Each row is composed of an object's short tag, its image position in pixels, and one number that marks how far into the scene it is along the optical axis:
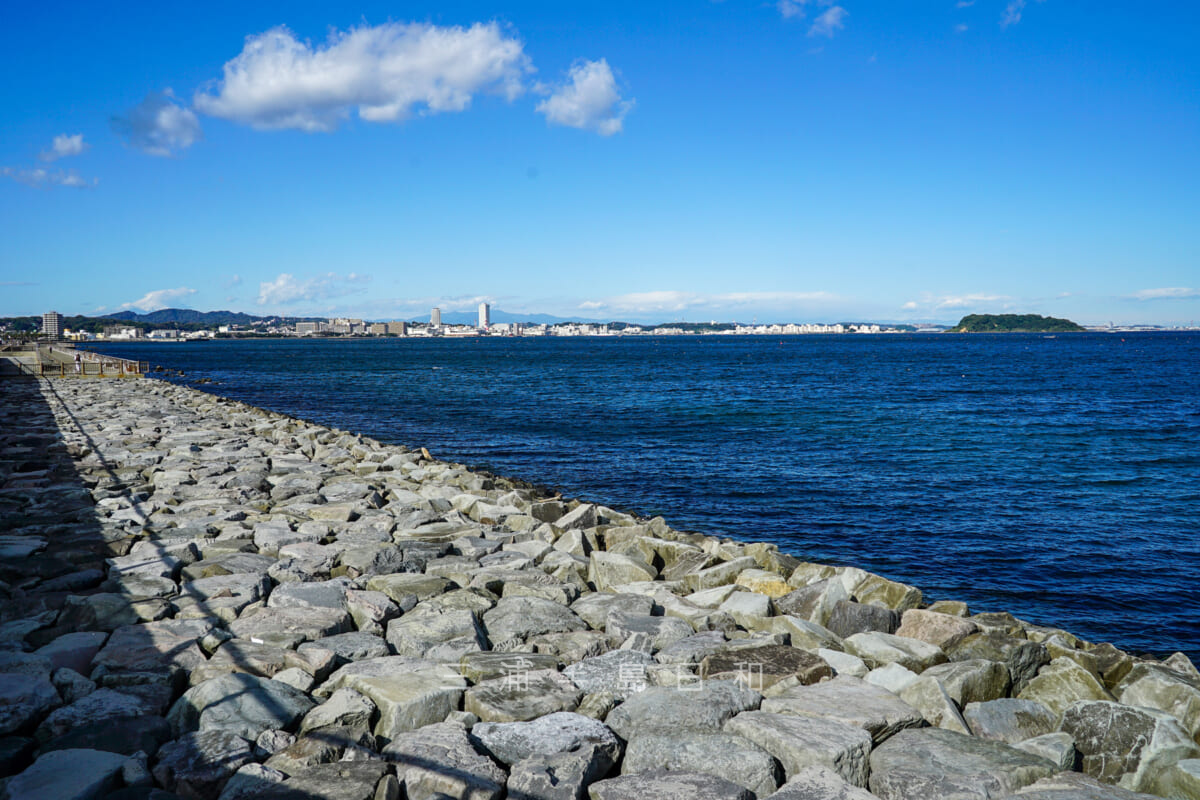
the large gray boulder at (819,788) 3.89
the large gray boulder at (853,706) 4.61
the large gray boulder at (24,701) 4.35
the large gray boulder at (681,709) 4.63
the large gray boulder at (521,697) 4.71
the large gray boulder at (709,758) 4.11
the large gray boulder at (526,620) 6.09
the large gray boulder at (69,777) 3.70
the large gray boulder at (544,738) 4.29
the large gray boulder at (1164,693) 4.95
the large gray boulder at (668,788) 3.89
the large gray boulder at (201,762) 3.91
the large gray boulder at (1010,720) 4.86
